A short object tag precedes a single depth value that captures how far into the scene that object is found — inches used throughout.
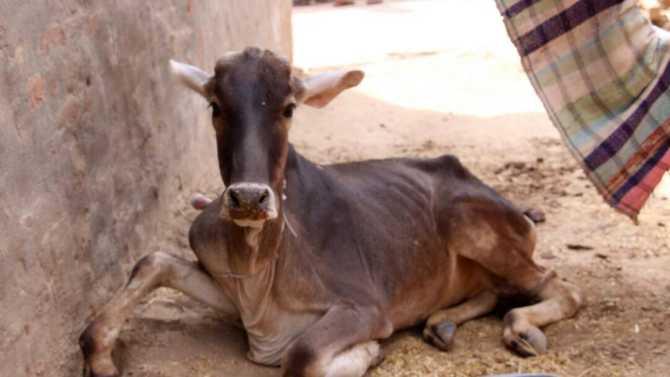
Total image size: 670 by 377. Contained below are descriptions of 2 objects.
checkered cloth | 174.7
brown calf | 164.7
